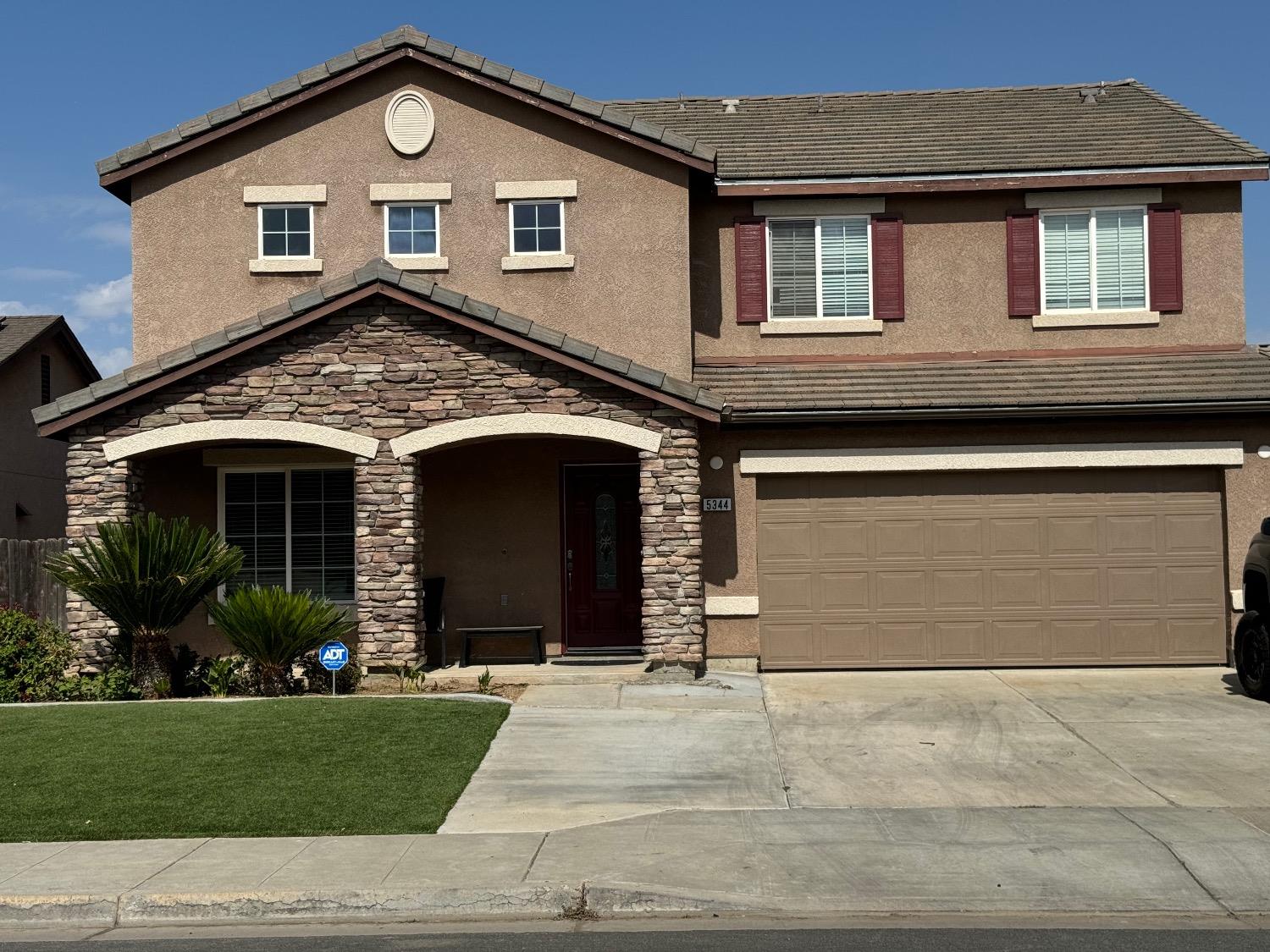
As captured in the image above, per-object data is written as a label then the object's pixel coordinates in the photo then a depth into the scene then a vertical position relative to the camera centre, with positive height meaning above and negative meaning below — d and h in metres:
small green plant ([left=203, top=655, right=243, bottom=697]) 13.85 -1.88
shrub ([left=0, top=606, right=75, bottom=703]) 13.93 -1.67
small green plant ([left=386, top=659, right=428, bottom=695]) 13.91 -1.91
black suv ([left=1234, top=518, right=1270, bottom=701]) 13.20 -1.45
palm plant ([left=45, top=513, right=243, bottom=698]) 13.48 -0.75
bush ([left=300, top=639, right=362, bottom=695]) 14.02 -1.93
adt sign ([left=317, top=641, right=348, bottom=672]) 13.50 -1.63
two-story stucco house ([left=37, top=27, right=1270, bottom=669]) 14.36 +1.45
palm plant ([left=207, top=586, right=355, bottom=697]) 13.50 -1.31
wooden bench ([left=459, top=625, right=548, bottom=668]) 15.38 -1.65
